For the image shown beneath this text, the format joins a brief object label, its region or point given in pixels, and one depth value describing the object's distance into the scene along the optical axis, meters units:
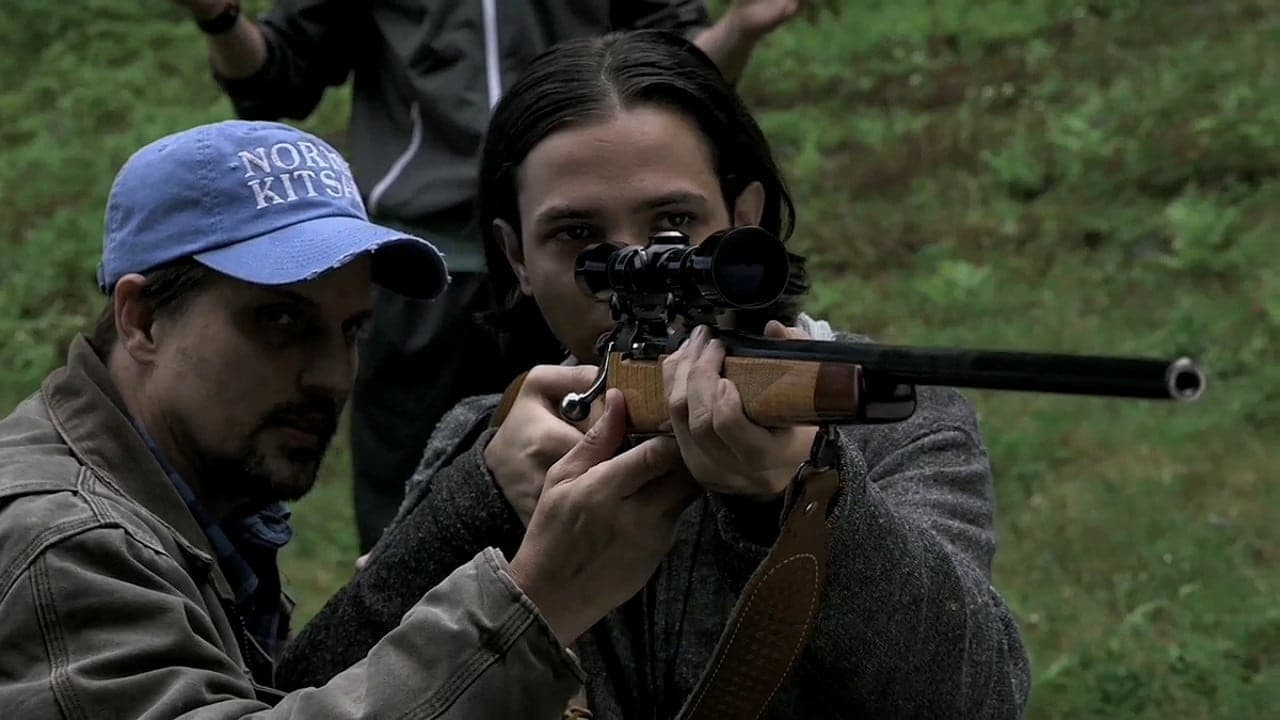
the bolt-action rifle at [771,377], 2.24
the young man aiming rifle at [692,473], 2.91
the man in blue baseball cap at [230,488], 2.71
